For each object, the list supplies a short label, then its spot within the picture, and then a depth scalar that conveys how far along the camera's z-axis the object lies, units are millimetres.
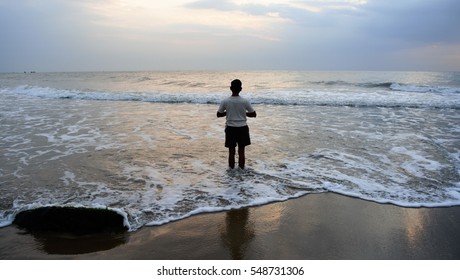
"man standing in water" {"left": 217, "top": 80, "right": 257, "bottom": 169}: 6387
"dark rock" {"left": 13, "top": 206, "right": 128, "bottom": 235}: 4039
